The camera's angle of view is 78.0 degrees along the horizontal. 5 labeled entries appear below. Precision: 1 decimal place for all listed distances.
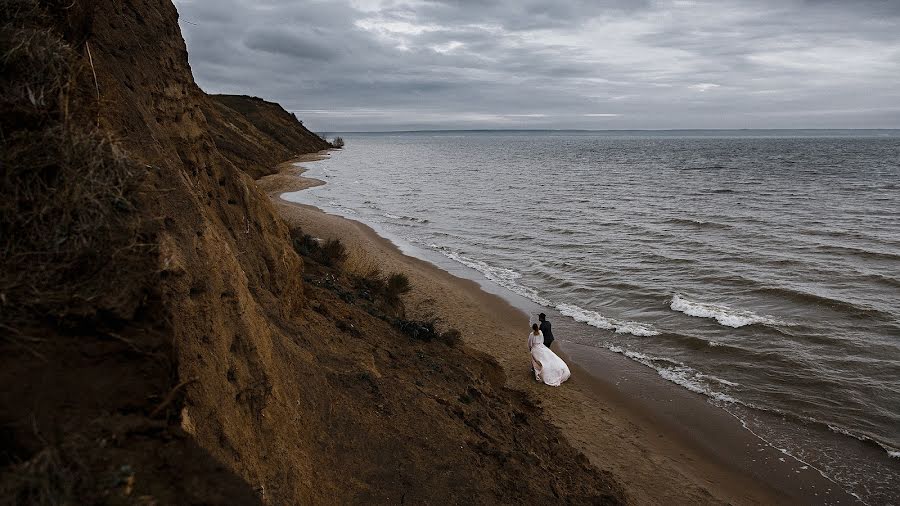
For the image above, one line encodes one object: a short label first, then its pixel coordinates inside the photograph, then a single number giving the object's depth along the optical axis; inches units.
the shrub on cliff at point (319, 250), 528.4
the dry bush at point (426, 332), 390.6
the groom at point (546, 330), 437.7
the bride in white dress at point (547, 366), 406.6
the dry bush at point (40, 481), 77.0
